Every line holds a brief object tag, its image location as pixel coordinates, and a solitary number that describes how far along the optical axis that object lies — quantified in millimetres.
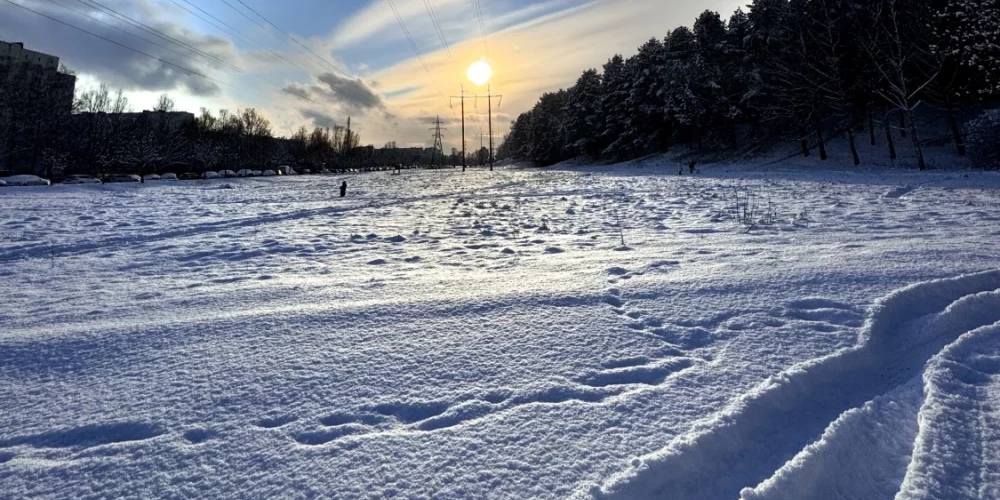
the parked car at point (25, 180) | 26016
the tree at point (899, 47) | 18641
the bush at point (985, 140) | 16141
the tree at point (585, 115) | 52156
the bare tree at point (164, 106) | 47394
